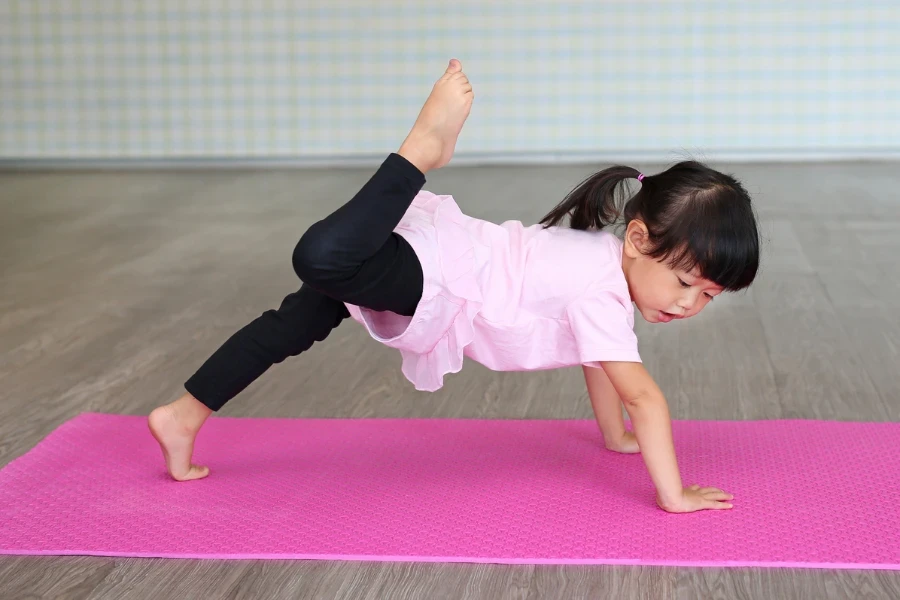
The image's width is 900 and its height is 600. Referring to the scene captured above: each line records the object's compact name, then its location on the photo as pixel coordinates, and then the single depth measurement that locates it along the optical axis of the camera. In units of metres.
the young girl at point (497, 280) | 2.82
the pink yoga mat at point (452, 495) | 2.77
